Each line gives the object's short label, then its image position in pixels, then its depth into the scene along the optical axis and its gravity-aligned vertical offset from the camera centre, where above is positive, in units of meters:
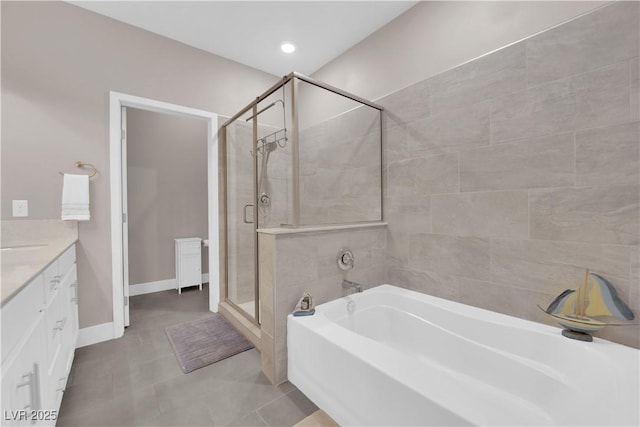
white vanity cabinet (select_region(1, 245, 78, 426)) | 0.80 -0.53
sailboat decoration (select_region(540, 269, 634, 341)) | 1.33 -0.51
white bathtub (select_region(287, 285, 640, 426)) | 0.98 -0.77
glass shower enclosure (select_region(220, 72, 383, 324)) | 2.07 +0.42
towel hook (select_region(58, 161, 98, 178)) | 2.25 +0.40
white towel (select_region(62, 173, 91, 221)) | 2.13 +0.13
